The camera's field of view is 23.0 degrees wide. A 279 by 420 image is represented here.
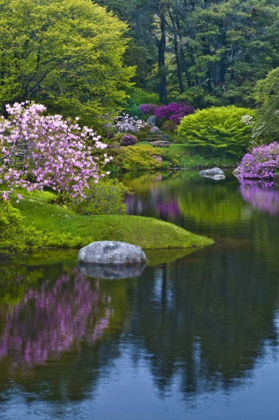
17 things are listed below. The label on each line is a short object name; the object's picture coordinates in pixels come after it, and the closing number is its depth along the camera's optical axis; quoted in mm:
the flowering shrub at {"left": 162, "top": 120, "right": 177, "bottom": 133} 82188
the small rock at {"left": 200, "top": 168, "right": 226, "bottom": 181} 60562
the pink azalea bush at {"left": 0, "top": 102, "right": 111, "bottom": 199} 19297
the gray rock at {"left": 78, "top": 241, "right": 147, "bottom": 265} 21000
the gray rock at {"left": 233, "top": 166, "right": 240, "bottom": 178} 62219
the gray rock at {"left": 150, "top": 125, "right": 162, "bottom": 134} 81125
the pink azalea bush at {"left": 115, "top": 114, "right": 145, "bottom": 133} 75244
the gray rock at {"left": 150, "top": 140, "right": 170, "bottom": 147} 75312
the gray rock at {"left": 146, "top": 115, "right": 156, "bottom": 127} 83250
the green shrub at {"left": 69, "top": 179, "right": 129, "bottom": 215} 27578
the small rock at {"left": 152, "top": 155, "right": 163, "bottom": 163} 71750
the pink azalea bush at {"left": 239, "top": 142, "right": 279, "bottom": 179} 56906
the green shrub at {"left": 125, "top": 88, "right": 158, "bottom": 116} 82412
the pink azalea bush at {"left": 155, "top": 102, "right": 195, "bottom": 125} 83125
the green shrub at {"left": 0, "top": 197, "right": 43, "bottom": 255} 21875
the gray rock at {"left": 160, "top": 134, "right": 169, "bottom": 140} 79562
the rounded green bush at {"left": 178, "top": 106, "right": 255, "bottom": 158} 72062
